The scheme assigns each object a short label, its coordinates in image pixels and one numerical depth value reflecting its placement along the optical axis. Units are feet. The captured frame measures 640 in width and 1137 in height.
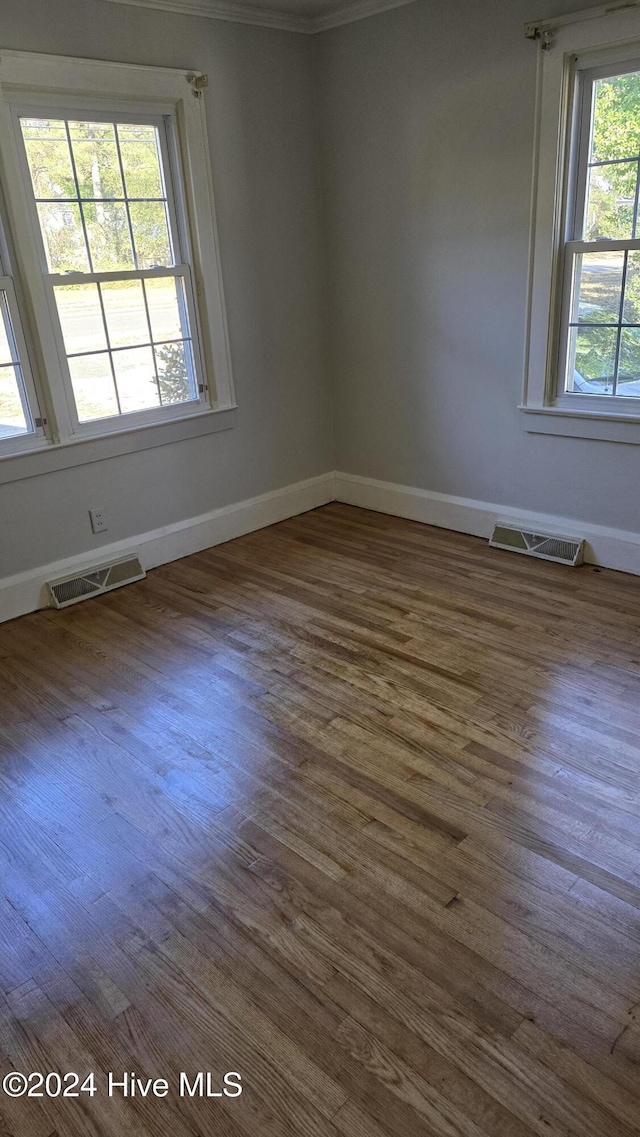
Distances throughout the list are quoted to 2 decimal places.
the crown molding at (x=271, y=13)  11.53
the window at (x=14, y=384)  10.73
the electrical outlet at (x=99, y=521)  12.35
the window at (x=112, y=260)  10.90
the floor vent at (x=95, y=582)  11.98
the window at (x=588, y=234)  10.28
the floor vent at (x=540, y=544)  12.32
